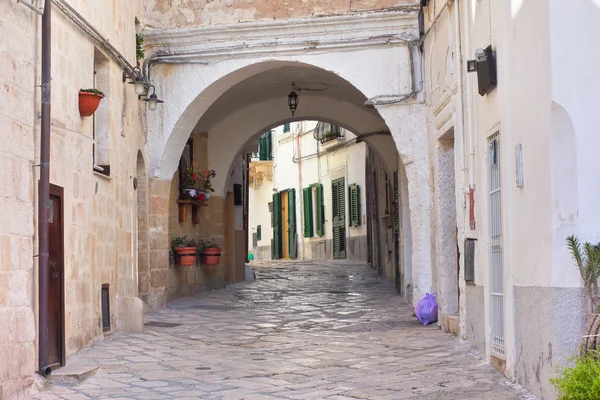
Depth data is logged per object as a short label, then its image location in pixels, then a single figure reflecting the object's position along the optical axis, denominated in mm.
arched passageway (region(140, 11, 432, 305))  12305
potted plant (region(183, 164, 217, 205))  15481
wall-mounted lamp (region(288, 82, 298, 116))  16469
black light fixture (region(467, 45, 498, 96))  7883
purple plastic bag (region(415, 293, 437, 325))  11461
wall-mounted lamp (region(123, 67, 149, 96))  11973
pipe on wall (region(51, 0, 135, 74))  9031
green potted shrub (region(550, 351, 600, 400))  5004
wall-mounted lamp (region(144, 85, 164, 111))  12289
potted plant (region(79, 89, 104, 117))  9602
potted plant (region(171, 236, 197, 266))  14727
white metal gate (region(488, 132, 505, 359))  7781
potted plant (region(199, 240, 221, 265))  16266
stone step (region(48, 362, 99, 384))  7844
